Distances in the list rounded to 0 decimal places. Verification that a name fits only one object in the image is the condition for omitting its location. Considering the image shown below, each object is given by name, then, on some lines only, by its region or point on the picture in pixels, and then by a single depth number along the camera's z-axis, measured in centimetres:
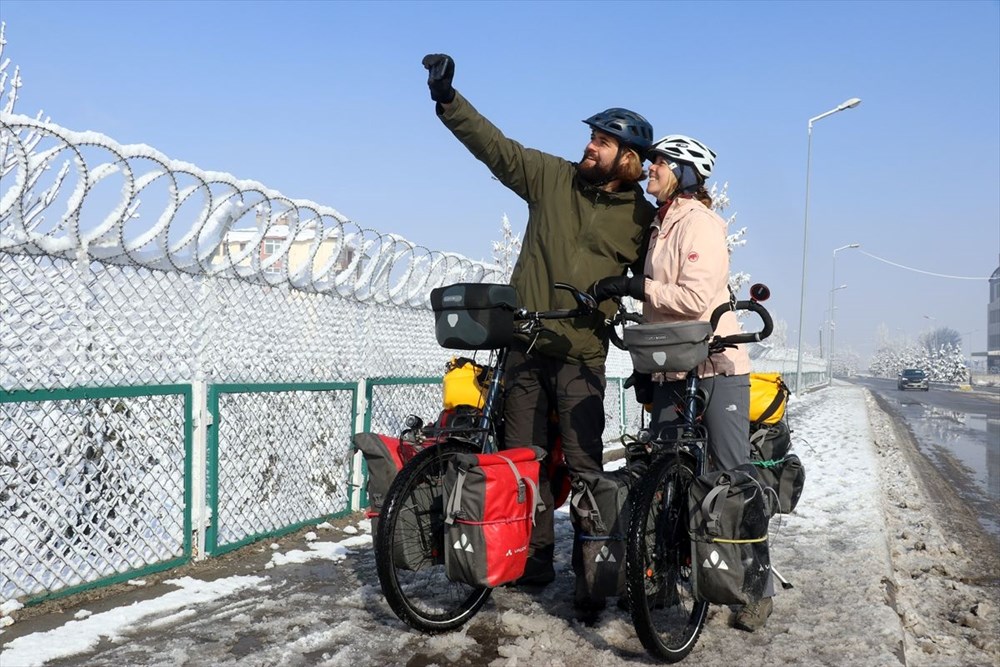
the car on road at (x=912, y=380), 5994
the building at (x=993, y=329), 13029
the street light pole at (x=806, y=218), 2626
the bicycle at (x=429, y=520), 326
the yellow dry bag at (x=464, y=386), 393
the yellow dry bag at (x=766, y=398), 430
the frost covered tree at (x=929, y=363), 10369
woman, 356
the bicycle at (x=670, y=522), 312
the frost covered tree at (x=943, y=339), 19000
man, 395
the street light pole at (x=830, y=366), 6031
